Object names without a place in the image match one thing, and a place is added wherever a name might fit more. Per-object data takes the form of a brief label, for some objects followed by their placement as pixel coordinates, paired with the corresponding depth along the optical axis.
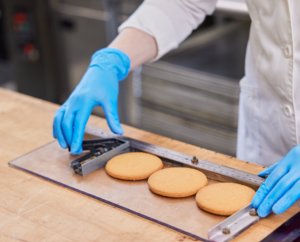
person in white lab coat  1.07
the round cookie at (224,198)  0.96
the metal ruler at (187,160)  1.03
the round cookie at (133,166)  1.05
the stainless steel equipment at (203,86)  1.74
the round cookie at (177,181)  1.00
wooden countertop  0.94
